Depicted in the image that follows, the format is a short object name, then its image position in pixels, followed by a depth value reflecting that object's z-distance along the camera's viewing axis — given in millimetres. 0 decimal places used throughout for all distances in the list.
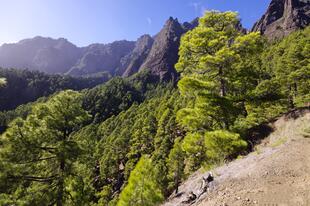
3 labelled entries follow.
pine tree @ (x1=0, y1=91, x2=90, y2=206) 7202
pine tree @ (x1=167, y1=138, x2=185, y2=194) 15525
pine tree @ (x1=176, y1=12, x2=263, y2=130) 7809
